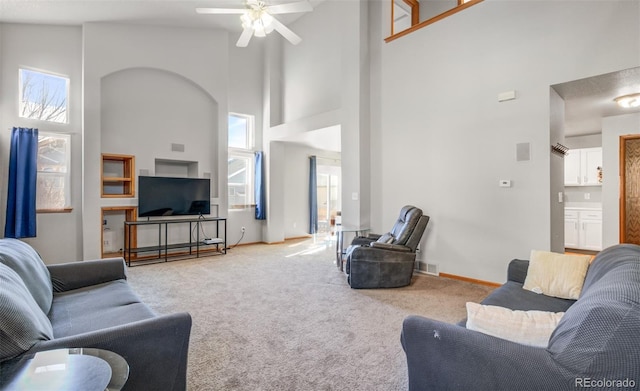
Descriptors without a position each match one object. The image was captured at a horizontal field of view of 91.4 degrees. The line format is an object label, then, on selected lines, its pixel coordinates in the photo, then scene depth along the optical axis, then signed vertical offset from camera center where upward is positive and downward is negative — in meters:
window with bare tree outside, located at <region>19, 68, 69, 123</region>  4.99 +1.67
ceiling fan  3.62 +2.18
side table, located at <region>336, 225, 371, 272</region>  4.94 -0.69
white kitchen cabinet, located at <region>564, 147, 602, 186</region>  6.25 +0.60
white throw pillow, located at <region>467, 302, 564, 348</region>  1.22 -0.52
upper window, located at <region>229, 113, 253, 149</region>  7.27 +1.56
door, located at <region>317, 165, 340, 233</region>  9.01 +0.05
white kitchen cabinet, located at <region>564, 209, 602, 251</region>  6.13 -0.66
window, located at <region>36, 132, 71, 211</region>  5.07 +0.41
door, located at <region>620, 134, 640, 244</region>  5.12 +0.08
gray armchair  3.89 -0.82
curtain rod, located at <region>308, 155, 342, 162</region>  8.69 +1.11
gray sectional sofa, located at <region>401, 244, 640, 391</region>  0.98 -0.56
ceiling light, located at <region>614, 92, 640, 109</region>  3.92 +1.24
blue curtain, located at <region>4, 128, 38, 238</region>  4.68 +0.12
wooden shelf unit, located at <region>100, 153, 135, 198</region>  5.51 +0.40
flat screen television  5.56 +0.02
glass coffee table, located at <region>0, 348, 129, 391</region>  1.05 -0.63
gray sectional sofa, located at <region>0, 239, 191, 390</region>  1.27 -0.65
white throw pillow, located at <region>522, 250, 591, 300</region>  2.31 -0.61
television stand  5.47 -0.90
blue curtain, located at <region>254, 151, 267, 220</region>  7.30 +0.16
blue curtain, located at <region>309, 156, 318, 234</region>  8.34 +0.02
